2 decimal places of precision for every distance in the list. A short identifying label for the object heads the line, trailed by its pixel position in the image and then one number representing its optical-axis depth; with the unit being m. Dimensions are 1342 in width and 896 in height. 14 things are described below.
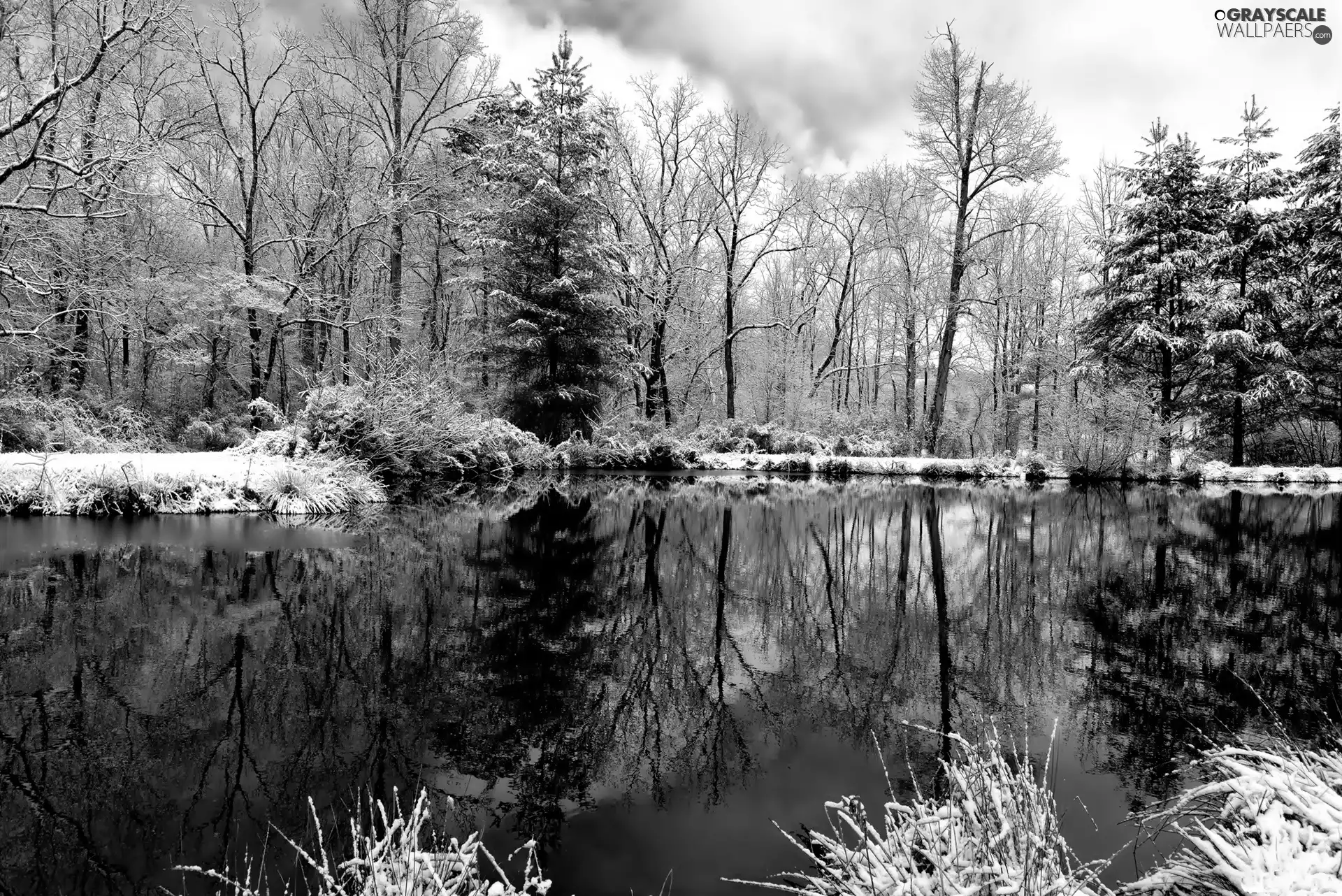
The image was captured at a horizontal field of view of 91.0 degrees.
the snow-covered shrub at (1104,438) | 19.02
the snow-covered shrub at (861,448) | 23.55
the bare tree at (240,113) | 18.23
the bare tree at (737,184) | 26.86
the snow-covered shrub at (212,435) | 16.14
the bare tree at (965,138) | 21.86
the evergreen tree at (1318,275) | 20.44
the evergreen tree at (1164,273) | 20.20
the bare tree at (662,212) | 26.11
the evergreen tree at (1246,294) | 19.89
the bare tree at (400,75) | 20.17
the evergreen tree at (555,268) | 19.72
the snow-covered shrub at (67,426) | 12.59
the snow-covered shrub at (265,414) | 13.77
